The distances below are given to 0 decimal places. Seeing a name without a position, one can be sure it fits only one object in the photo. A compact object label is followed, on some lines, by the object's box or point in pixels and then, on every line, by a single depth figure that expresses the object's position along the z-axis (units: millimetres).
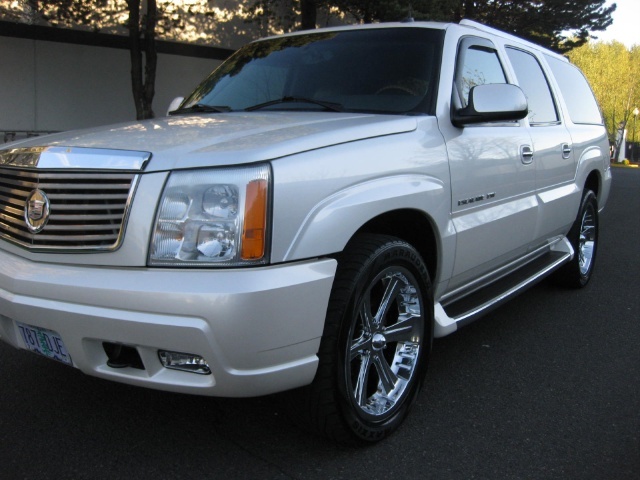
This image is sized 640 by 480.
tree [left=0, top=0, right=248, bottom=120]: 13203
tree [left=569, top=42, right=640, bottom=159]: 49688
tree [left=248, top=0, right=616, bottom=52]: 16969
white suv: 2236
